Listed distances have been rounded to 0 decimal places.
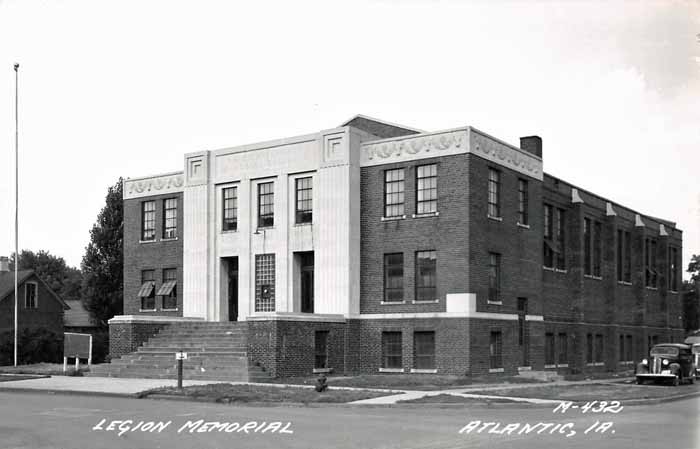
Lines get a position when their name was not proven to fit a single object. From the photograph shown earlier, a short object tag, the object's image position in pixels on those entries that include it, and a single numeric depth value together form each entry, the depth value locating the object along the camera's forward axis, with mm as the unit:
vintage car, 32750
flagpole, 43156
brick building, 34312
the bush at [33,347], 54469
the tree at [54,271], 97312
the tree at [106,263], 61531
